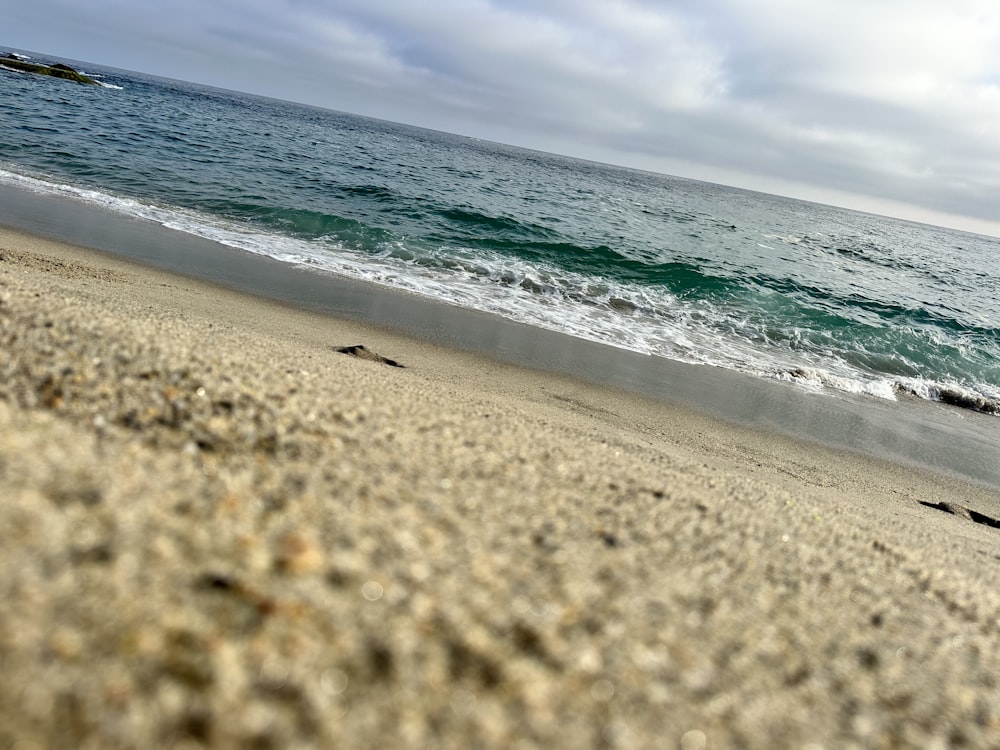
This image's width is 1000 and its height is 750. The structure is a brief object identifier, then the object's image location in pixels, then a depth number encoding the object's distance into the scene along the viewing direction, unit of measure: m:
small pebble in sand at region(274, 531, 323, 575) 1.40
